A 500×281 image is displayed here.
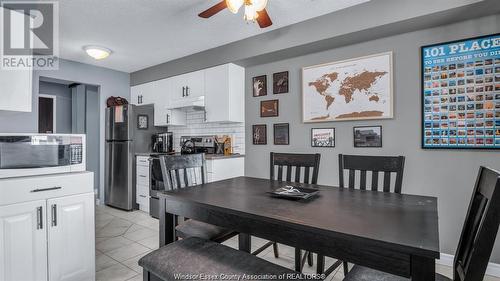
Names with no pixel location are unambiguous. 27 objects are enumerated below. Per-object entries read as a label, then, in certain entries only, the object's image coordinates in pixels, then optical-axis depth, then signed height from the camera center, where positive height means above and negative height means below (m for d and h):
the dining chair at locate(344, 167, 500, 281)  0.87 -0.37
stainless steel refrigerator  4.18 -0.09
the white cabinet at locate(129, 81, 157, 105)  4.57 +0.86
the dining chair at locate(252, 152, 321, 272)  2.13 -0.21
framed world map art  2.64 +0.55
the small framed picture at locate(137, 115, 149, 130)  4.33 +0.31
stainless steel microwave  1.71 -0.09
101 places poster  2.17 +0.40
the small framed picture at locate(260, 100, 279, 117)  3.40 +0.43
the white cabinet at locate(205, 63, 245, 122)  3.53 +0.66
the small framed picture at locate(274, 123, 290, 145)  3.32 +0.08
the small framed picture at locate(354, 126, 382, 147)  2.70 +0.04
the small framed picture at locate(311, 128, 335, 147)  2.99 +0.03
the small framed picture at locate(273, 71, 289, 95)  3.32 +0.75
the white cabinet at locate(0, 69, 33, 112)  1.93 +0.39
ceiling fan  1.75 +0.93
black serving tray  1.50 -0.33
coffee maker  4.43 -0.05
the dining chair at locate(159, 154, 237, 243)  1.81 -0.31
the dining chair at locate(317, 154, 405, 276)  1.83 -0.21
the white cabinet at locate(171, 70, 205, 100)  3.87 +0.86
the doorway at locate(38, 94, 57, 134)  4.87 +0.52
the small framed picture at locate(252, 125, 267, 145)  3.53 +0.08
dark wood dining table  0.90 -0.35
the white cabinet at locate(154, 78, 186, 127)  4.32 +0.51
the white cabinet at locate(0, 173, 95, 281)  1.61 -0.60
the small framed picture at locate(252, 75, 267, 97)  3.51 +0.75
